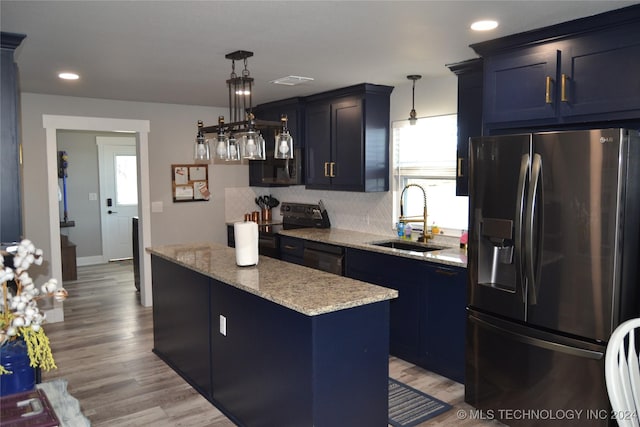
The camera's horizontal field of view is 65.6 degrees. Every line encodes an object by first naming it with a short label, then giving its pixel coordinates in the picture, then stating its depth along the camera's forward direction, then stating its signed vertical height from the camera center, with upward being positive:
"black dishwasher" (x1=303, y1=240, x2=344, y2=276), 4.47 -0.69
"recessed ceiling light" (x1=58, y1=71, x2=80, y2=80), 4.02 +0.90
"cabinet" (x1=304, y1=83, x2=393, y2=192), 4.65 +0.45
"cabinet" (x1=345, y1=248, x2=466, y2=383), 3.51 -0.95
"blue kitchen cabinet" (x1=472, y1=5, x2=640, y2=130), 2.52 +0.61
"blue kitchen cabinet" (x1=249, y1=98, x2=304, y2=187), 5.42 +0.32
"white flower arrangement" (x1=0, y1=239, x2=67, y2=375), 1.51 -0.39
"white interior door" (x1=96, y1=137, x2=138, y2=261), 8.53 -0.16
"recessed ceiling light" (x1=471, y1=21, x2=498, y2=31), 2.71 +0.87
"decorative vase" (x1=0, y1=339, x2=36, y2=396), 1.71 -0.63
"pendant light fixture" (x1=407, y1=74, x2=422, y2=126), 4.20 +0.73
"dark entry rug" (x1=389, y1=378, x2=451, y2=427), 3.05 -1.45
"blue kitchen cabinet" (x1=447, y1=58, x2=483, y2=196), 3.62 +0.53
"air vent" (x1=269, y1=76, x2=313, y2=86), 4.20 +0.89
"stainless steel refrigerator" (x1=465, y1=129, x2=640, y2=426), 2.43 -0.46
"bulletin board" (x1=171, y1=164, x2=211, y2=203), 5.83 +0.01
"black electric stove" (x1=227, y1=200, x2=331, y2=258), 5.36 -0.46
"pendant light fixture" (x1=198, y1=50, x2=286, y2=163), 2.95 +0.27
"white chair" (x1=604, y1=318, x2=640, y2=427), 1.63 -0.69
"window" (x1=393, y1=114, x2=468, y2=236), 4.34 +0.12
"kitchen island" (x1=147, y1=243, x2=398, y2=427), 2.40 -0.86
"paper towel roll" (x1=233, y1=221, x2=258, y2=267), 3.21 -0.38
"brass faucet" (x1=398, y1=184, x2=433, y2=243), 4.37 -0.33
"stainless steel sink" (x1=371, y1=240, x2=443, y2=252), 4.23 -0.56
